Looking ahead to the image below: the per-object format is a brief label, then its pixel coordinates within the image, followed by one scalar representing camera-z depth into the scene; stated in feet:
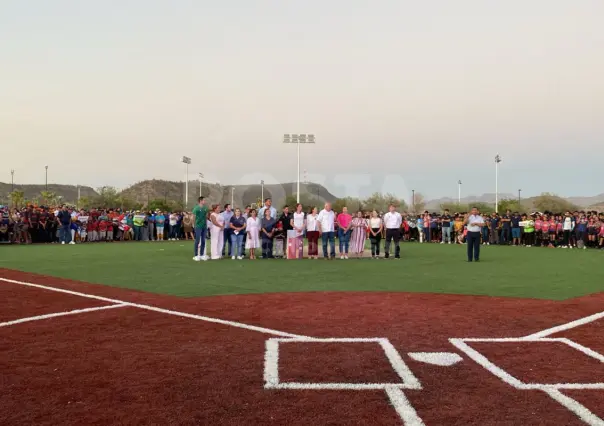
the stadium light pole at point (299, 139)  160.15
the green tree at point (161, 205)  330.73
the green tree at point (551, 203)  353.51
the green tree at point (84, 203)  348.18
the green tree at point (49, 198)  328.29
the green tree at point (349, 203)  339.96
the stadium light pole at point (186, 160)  193.36
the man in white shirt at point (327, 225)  60.39
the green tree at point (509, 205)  334.60
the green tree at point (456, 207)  367.37
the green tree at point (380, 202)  349.90
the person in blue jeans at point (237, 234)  60.59
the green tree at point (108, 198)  363.41
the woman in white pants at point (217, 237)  59.77
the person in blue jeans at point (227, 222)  61.31
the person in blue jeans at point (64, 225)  84.29
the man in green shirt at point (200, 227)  56.18
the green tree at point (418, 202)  388.51
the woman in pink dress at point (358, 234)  67.05
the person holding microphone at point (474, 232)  57.62
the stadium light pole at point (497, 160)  191.72
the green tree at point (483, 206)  327.20
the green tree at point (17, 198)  317.42
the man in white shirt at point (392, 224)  61.21
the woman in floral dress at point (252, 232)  61.57
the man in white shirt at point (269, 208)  61.26
